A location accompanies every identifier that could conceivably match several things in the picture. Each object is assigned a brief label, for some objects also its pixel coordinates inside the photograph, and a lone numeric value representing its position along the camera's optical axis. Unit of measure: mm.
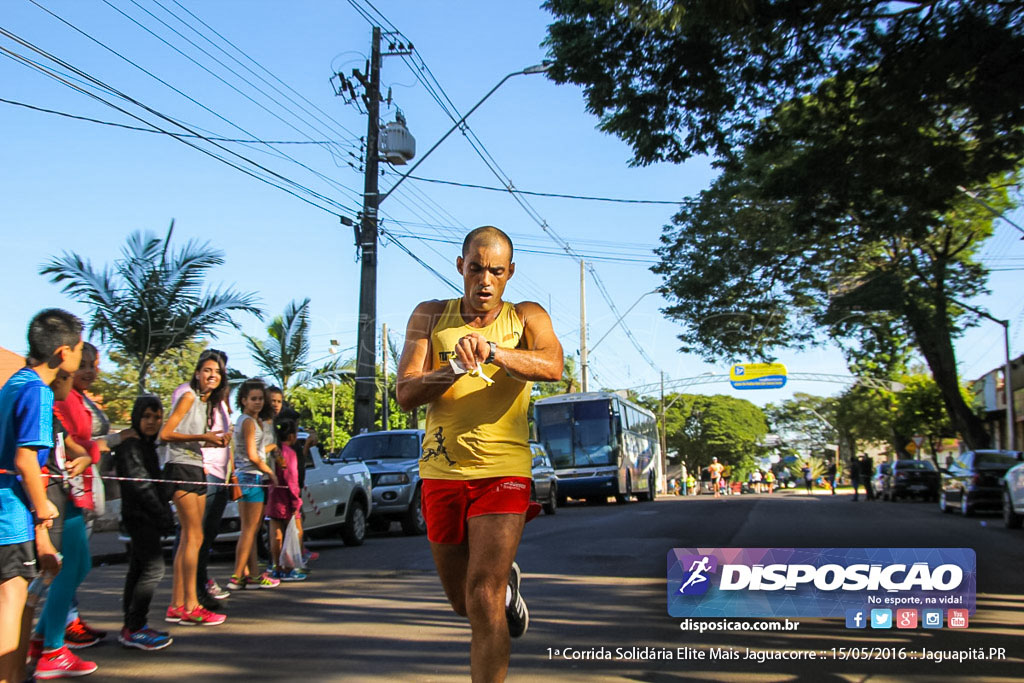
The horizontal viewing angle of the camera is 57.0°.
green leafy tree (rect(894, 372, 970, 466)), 41250
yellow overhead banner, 27895
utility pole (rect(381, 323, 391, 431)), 33781
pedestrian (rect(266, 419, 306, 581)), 9227
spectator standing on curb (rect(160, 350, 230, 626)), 6207
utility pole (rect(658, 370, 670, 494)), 60794
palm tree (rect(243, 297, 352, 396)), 22094
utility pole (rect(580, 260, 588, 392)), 36750
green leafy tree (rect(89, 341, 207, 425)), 17389
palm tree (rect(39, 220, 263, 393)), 13652
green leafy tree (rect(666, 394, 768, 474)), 95375
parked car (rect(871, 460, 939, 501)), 31812
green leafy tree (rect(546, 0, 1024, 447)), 9633
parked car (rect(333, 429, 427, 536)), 14062
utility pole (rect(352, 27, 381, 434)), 17453
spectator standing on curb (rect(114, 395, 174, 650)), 5758
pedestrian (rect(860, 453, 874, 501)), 36000
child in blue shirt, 3957
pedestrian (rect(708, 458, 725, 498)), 50678
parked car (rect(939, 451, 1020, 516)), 20391
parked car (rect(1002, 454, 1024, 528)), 15938
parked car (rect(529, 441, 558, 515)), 21031
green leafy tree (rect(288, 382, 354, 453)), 57750
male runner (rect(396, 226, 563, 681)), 3465
